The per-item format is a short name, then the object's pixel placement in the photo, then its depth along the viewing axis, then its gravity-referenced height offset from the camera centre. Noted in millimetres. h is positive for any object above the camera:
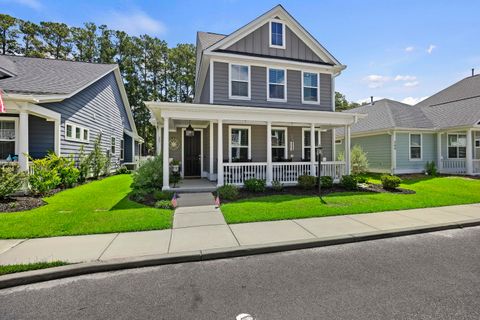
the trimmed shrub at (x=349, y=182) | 10164 -868
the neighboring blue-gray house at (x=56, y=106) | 8906 +2659
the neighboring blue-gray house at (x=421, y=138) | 15109 +1586
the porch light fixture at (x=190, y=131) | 11227 +1503
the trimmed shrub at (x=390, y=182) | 9898 -854
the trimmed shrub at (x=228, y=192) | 8336 -1053
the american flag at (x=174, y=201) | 7204 -1191
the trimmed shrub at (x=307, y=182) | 9906 -829
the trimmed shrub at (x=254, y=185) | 9375 -891
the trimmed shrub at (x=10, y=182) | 7259 -551
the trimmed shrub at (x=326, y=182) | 10227 -866
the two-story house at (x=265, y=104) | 10531 +2927
